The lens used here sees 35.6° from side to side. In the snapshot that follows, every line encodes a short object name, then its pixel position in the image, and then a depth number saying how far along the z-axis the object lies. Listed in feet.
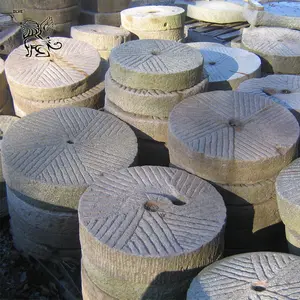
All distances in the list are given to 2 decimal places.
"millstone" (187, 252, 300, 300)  7.68
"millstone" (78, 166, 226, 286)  8.48
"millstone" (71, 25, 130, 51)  18.40
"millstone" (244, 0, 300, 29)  20.96
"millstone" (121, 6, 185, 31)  19.03
